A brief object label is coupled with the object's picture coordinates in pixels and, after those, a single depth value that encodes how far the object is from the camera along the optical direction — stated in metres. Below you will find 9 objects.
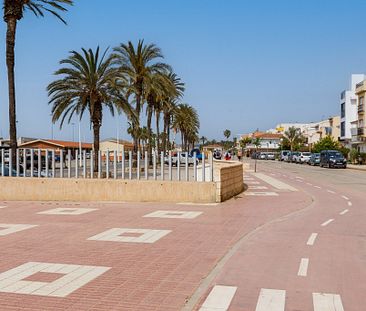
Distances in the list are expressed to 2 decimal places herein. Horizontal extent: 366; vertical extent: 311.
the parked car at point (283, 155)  91.22
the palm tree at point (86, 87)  29.44
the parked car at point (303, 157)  74.38
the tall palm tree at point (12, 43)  22.56
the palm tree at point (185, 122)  72.20
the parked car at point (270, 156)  108.24
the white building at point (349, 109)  87.56
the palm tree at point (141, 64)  39.72
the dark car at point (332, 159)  55.16
